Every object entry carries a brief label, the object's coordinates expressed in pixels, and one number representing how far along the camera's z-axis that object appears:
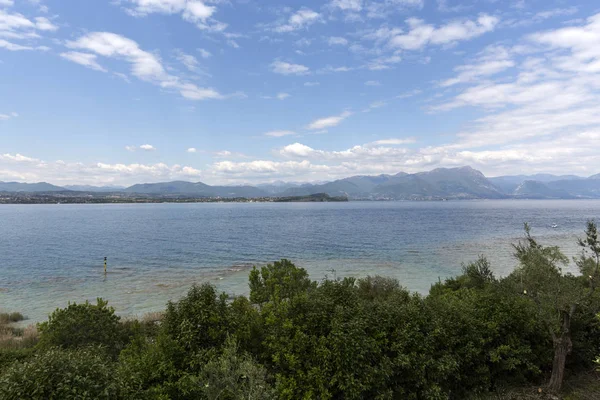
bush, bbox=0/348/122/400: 7.70
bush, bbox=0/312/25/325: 28.04
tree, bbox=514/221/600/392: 14.12
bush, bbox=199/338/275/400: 8.79
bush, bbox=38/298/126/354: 14.41
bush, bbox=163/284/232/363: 12.04
